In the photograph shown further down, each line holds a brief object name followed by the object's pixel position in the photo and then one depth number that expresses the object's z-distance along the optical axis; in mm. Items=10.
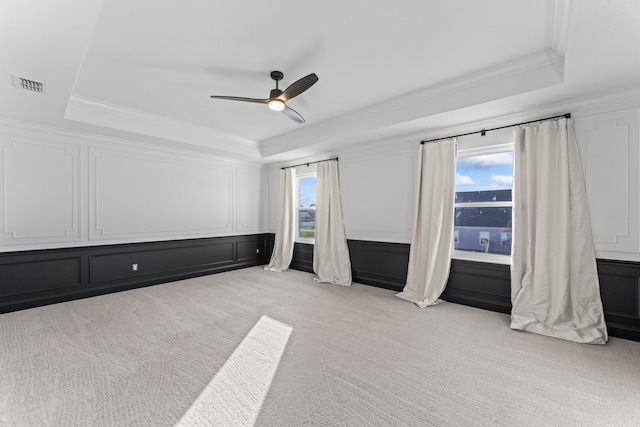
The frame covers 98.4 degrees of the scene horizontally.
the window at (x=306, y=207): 5754
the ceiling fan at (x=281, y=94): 2426
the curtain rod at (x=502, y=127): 2835
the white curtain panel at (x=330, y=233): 4770
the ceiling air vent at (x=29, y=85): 2382
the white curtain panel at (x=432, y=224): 3594
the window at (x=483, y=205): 3434
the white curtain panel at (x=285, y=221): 5703
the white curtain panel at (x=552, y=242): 2711
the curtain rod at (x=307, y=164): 4939
